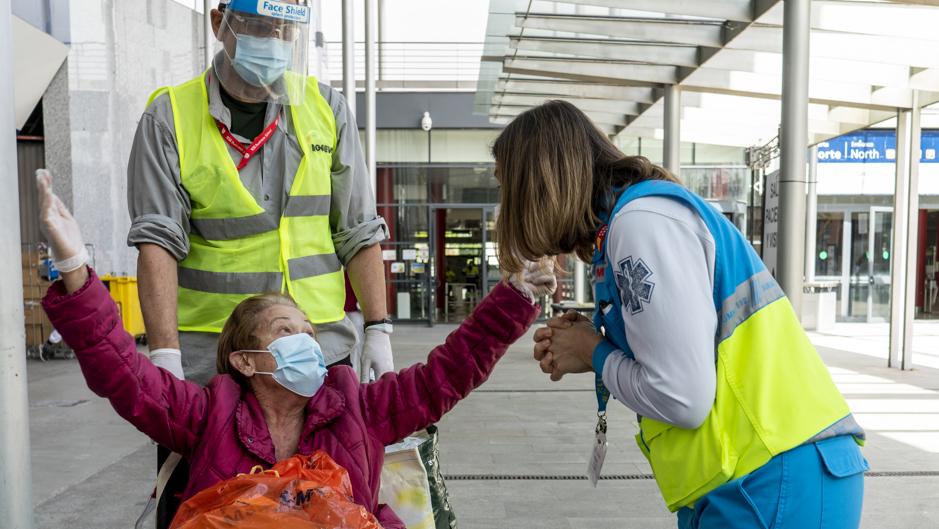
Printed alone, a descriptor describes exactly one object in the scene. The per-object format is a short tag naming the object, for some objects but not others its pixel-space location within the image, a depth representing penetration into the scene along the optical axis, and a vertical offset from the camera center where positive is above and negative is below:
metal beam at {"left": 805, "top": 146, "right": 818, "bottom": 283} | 16.55 -0.18
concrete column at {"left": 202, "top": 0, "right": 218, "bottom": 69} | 10.47 +2.79
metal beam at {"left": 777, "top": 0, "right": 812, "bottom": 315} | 5.80 +0.51
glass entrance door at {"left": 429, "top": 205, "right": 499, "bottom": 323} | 17.83 -0.80
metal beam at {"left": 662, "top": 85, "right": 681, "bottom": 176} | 9.72 +1.10
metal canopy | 7.60 +1.79
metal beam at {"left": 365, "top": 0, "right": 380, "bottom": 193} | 11.37 +1.86
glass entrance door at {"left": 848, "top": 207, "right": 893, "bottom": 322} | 17.58 -0.99
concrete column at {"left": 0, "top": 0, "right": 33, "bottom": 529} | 1.99 -0.32
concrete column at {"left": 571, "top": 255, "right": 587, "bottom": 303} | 16.36 -1.21
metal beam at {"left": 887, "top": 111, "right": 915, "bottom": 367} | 10.50 +0.09
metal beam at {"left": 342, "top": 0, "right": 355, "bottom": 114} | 9.63 +2.07
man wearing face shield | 2.42 +0.08
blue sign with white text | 18.02 +1.62
